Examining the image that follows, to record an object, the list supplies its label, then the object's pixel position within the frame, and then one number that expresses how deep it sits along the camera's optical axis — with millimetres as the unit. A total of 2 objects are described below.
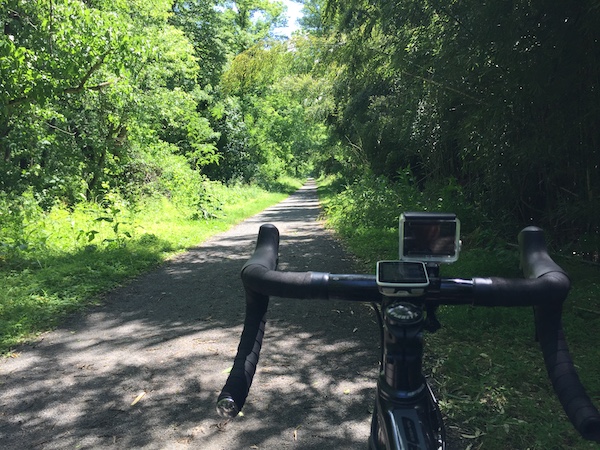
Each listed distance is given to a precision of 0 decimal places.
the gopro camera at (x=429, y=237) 1149
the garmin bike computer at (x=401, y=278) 968
